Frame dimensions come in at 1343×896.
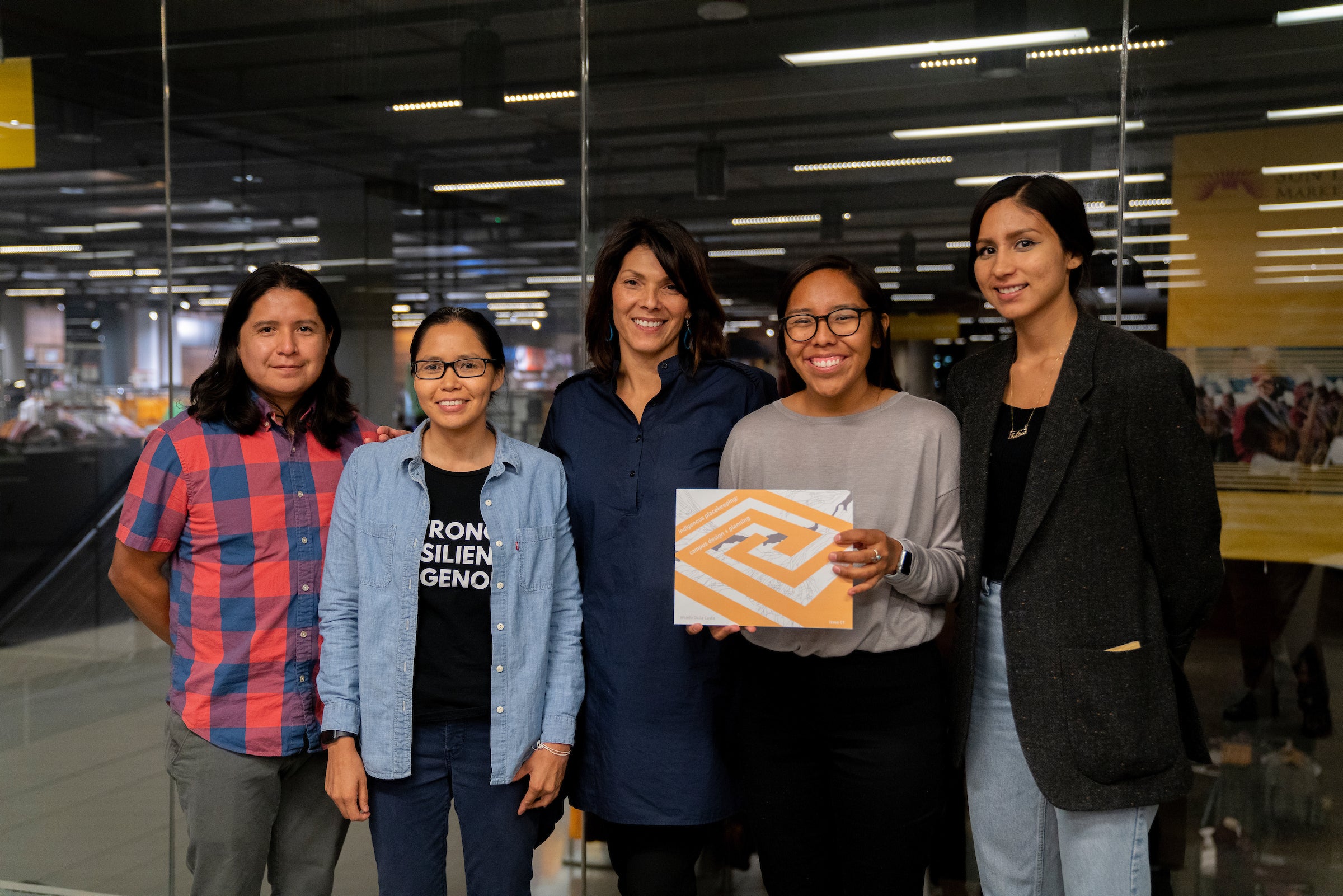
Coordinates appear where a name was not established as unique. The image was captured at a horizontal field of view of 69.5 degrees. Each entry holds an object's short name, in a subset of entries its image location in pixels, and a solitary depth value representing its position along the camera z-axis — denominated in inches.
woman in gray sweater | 74.0
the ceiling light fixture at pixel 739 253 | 120.3
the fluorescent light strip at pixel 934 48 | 112.7
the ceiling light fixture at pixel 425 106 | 132.5
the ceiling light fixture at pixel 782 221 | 120.0
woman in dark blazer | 68.1
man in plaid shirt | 83.3
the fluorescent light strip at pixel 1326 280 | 111.2
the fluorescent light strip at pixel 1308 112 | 109.7
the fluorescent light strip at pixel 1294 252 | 111.1
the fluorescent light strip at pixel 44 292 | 152.6
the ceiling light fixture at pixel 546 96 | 127.9
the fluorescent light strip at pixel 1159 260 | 113.1
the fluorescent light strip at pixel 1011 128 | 111.7
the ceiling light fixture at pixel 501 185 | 129.3
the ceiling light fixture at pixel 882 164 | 116.6
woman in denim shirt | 76.7
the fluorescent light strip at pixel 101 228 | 146.1
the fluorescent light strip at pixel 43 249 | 151.9
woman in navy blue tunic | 82.3
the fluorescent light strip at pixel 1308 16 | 108.8
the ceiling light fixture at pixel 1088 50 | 111.3
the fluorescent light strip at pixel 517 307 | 128.8
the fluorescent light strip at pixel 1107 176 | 111.8
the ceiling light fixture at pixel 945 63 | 114.4
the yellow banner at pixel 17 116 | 148.5
